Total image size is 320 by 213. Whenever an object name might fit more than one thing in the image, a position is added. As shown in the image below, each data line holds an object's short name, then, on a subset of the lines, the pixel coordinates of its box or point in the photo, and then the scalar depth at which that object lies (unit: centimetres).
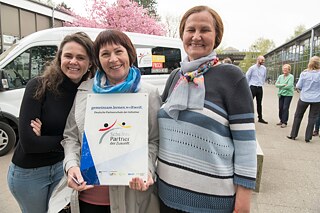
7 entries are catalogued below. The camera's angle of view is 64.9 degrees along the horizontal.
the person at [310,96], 617
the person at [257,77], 807
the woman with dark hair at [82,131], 161
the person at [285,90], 763
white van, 541
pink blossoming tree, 2152
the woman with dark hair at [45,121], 176
